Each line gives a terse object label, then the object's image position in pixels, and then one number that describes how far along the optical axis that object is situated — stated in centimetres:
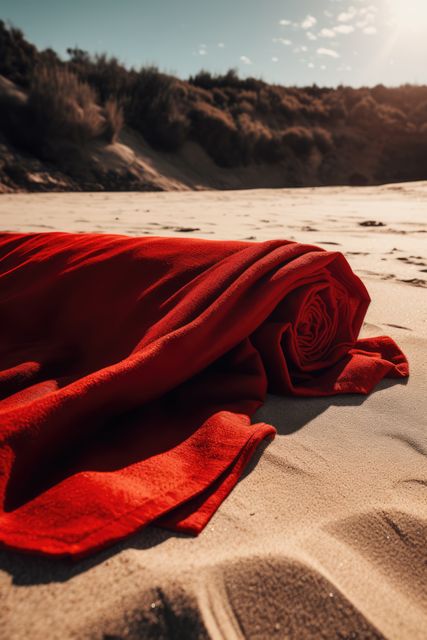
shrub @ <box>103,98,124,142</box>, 1253
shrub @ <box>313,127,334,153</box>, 2016
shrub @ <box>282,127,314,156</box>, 1889
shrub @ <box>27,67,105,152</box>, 1112
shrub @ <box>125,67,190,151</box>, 1490
